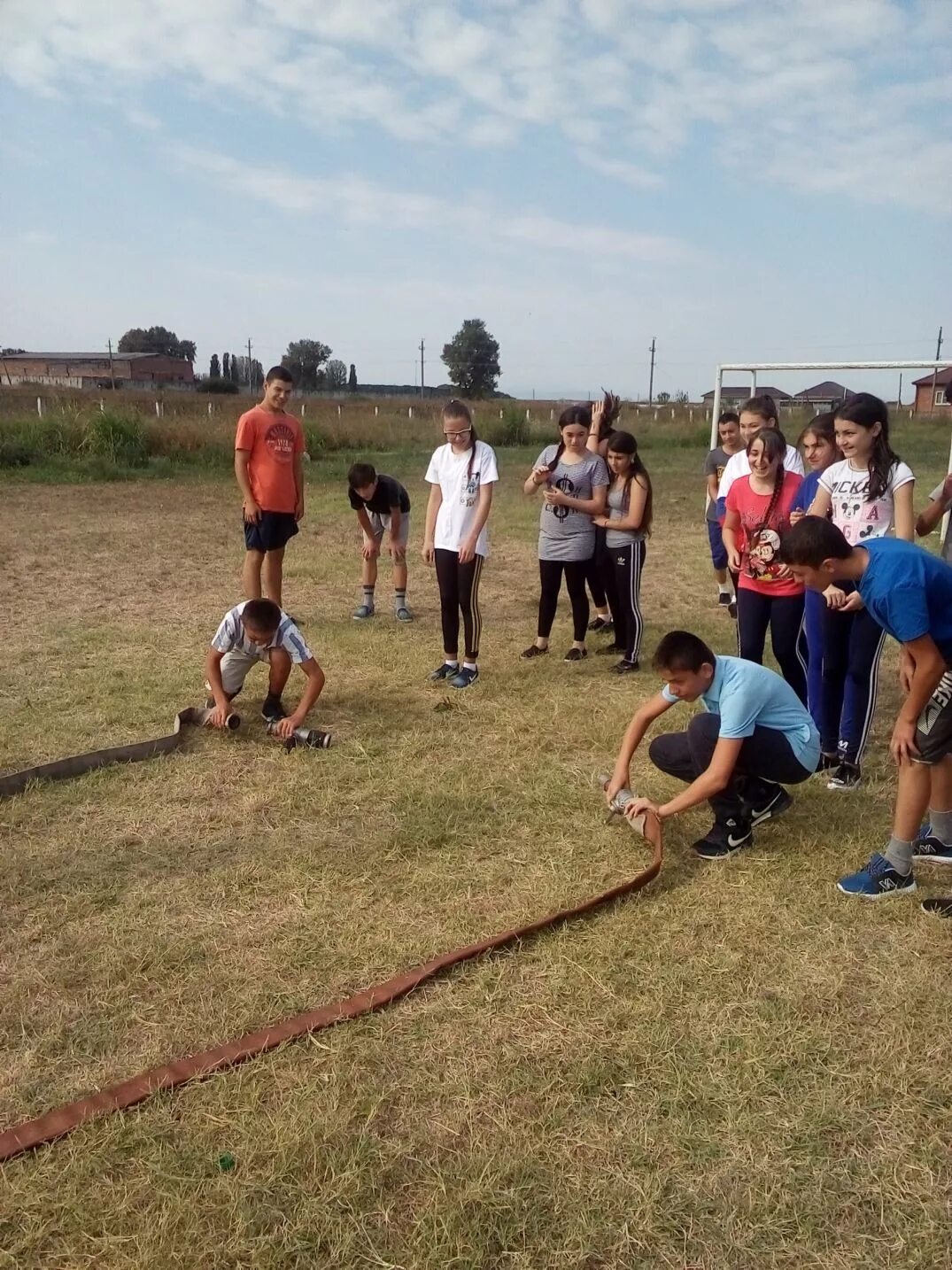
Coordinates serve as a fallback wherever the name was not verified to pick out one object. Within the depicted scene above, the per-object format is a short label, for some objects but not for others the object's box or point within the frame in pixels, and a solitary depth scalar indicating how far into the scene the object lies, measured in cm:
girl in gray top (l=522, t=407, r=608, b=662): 555
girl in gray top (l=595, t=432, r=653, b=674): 557
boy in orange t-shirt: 590
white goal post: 1102
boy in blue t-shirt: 271
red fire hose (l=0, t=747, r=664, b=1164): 207
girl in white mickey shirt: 378
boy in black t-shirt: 699
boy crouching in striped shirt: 424
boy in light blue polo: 322
